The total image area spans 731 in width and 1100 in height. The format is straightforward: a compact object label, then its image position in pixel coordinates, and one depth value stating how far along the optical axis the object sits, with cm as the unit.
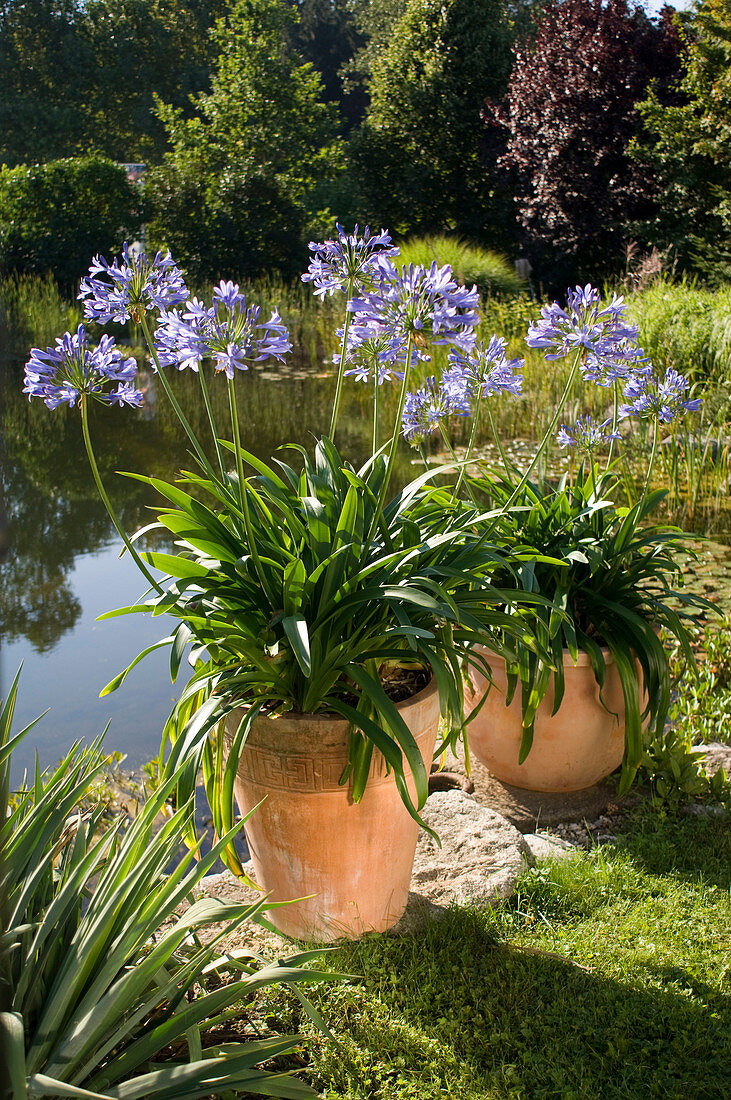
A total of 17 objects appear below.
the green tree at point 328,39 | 2998
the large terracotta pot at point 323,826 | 195
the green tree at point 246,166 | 1496
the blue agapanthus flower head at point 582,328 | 235
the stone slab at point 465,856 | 232
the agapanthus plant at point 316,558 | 184
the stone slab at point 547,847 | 248
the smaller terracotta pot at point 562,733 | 267
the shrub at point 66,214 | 1344
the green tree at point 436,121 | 1471
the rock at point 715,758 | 292
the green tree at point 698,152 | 1062
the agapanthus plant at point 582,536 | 242
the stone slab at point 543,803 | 275
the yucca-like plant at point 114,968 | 131
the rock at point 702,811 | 266
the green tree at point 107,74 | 2211
